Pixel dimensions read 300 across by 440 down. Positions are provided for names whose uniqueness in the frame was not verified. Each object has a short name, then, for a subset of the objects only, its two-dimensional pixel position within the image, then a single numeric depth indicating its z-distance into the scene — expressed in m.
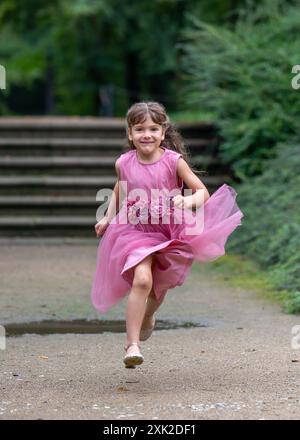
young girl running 9.78
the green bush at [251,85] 20.36
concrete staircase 21.31
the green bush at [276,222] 14.38
